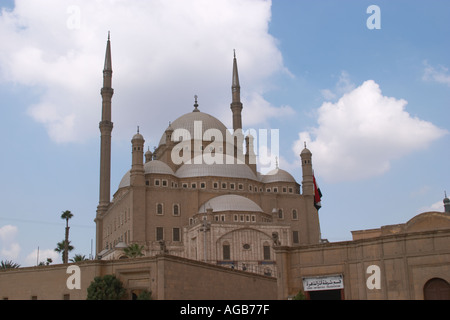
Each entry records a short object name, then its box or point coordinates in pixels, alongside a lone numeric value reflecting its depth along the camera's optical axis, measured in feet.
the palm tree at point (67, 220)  180.65
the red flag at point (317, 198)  116.78
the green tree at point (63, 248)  185.88
